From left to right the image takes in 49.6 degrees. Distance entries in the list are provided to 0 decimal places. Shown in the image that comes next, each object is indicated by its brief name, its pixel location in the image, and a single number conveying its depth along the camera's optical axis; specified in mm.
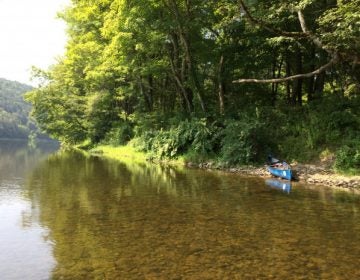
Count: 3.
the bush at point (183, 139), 23828
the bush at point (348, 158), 16531
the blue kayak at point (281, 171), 17450
